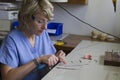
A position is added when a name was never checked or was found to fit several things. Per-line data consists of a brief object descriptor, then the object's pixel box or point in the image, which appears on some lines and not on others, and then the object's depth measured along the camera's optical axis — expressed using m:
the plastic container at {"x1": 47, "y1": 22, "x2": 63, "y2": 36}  2.43
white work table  1.30
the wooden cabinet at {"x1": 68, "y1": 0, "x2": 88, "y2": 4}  2.38
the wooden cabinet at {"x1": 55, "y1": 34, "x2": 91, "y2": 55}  2.06
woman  1.38
